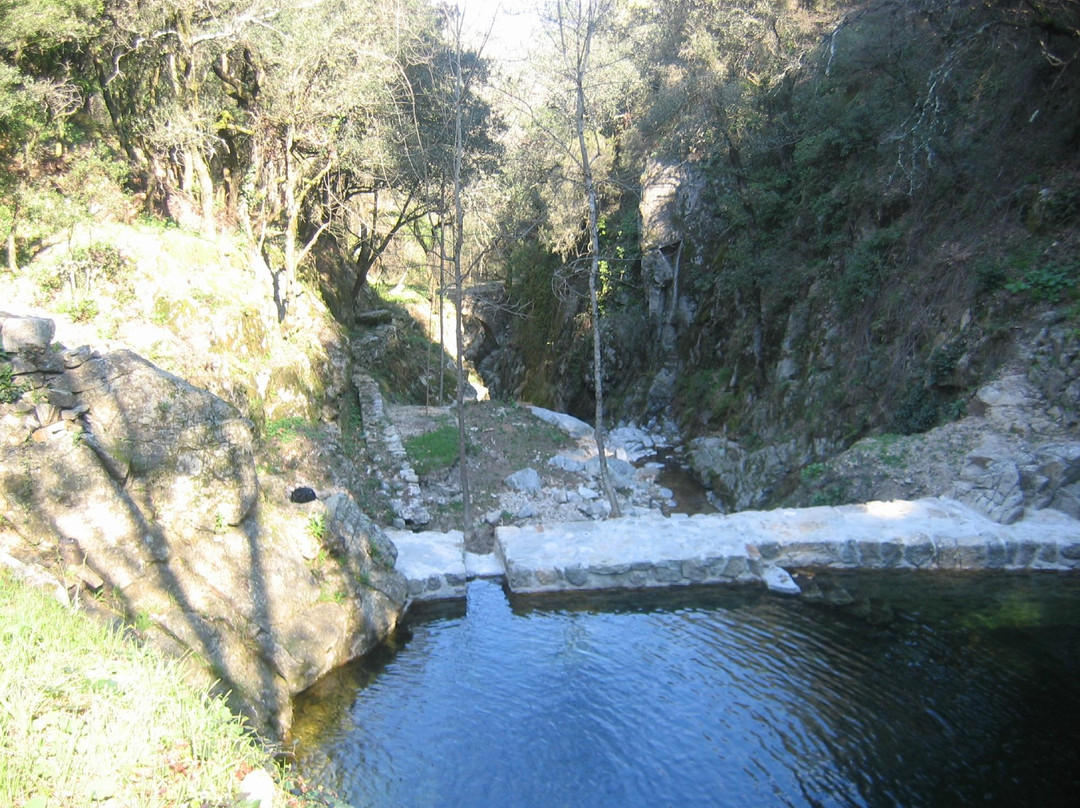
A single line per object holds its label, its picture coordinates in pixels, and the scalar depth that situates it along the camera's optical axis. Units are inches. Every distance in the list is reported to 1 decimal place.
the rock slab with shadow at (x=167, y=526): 270.8
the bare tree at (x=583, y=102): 529.7
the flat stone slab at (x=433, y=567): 398.6
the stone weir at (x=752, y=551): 404.5
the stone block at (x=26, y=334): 288.2
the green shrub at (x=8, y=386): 283.3
